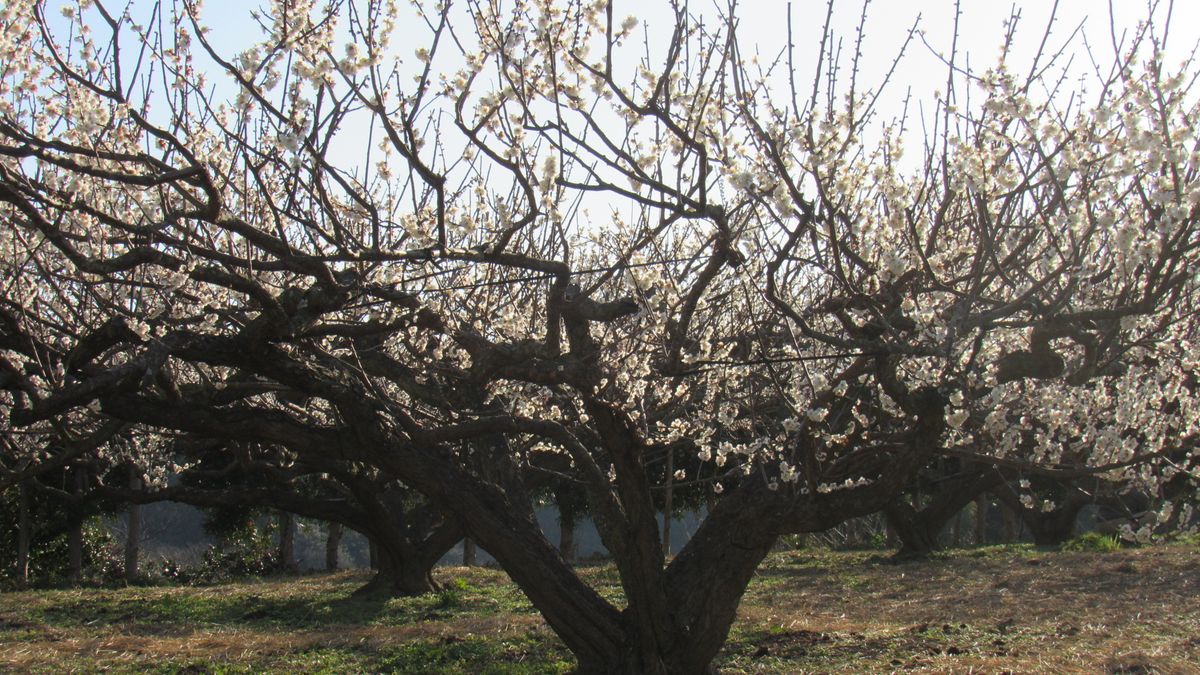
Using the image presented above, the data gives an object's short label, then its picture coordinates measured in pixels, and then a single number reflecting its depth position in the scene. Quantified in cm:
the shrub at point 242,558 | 1920
